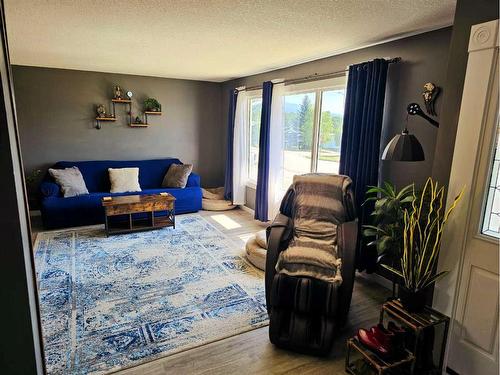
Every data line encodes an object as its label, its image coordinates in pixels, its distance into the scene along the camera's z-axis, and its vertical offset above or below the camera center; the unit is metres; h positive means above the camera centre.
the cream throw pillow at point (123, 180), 4.81 -0.77
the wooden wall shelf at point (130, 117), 5.06 +0.23
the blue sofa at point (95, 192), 4.20 -0.93
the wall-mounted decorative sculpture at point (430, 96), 2.39 +0.33
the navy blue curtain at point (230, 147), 5.33 -0.24
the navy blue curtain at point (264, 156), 4.27 -0.30
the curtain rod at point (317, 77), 2.70 +0.66
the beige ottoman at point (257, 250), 3.22 -1.22
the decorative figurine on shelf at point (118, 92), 5.05 +0.62
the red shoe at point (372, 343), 1.72 -1.16
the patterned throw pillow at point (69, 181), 4.36 -0.74
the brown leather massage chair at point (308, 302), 2.01 -1.11
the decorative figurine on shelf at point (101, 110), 4.99 +0.32
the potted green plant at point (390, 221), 2.09 -0.60
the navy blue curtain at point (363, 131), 2.76 +0.05
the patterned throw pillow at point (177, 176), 5.13 -0.72
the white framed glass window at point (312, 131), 3.50 +0.06
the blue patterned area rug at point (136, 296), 2.07 -1.41
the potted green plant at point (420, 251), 1.78 -0.65
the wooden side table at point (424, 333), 1.73 -1.14
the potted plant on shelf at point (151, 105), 5.28 +0.45
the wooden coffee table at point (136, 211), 4.03 -1.06
